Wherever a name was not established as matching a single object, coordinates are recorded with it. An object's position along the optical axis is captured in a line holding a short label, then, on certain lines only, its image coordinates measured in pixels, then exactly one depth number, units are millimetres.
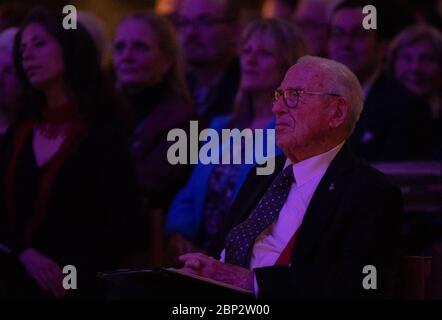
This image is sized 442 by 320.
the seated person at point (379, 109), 10719
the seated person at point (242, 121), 10094
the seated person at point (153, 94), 10586
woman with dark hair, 9687
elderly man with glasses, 7648
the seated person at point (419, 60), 12125
